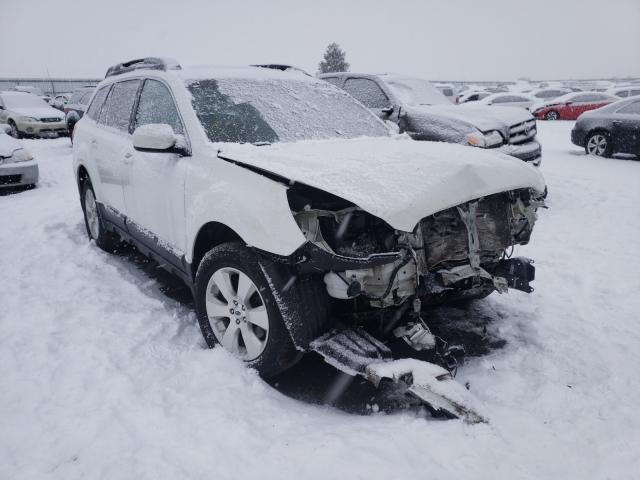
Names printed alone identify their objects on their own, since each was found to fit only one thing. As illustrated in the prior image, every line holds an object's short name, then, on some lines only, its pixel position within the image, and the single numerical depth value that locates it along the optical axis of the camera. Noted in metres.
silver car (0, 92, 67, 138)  14.83
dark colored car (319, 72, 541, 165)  6.90
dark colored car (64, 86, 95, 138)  12.38
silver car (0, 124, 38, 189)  7.93
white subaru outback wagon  2.39
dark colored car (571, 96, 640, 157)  10.17
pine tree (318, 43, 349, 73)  37.89
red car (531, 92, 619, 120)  19.02
